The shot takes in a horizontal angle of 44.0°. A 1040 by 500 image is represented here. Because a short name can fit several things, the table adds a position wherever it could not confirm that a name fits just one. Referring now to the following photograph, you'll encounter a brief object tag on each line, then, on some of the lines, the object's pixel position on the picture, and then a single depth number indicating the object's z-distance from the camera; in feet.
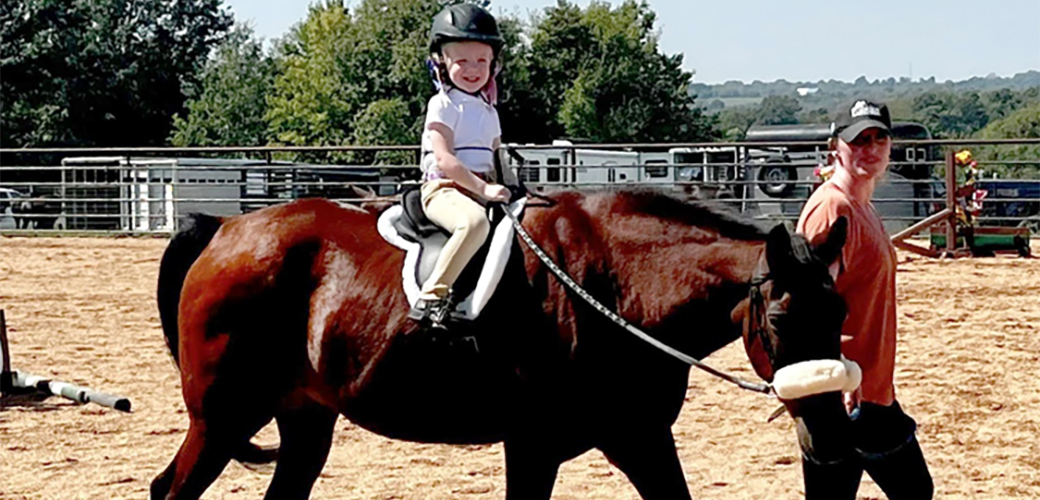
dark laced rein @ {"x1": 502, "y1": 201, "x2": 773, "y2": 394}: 12.57
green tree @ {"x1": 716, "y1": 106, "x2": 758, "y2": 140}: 462.60
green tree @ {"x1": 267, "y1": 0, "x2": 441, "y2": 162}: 176.76
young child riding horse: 13.80
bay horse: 13.03
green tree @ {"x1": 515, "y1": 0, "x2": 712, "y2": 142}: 187.83
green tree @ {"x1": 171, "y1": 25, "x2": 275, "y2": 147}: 176.45
